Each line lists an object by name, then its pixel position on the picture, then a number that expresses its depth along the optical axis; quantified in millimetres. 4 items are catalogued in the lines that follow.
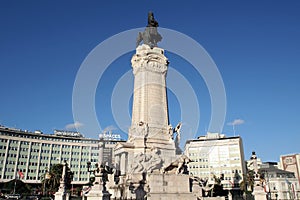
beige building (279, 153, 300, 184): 84300
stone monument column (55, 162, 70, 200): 28641
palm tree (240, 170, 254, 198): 59447
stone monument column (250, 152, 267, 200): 26500
